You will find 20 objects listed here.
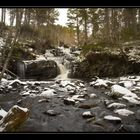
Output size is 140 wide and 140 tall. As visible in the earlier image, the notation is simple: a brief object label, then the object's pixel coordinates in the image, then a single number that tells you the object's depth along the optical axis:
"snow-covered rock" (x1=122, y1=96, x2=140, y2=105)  5.60
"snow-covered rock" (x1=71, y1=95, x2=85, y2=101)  6.31
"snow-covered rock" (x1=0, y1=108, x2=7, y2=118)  4.86
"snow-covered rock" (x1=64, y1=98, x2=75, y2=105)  6.13
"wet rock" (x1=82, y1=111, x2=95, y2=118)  5.16
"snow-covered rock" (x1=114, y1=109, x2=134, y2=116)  5.09
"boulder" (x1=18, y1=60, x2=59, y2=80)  10.93
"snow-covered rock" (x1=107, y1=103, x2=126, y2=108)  5.59
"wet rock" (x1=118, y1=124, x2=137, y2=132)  4.16
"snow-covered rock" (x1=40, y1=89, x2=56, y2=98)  6.79
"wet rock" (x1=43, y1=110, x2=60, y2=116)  5.35
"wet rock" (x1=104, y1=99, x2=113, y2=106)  5.89
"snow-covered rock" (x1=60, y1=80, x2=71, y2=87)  8.16
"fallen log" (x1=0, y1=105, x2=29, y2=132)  3.89
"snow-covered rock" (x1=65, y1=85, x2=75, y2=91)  7.35
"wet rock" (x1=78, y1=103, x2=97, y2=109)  5.72
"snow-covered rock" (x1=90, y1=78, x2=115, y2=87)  7.59
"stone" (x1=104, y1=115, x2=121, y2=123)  4.75
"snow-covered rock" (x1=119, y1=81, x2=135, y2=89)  7.05
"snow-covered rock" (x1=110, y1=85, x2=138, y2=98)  6.33
